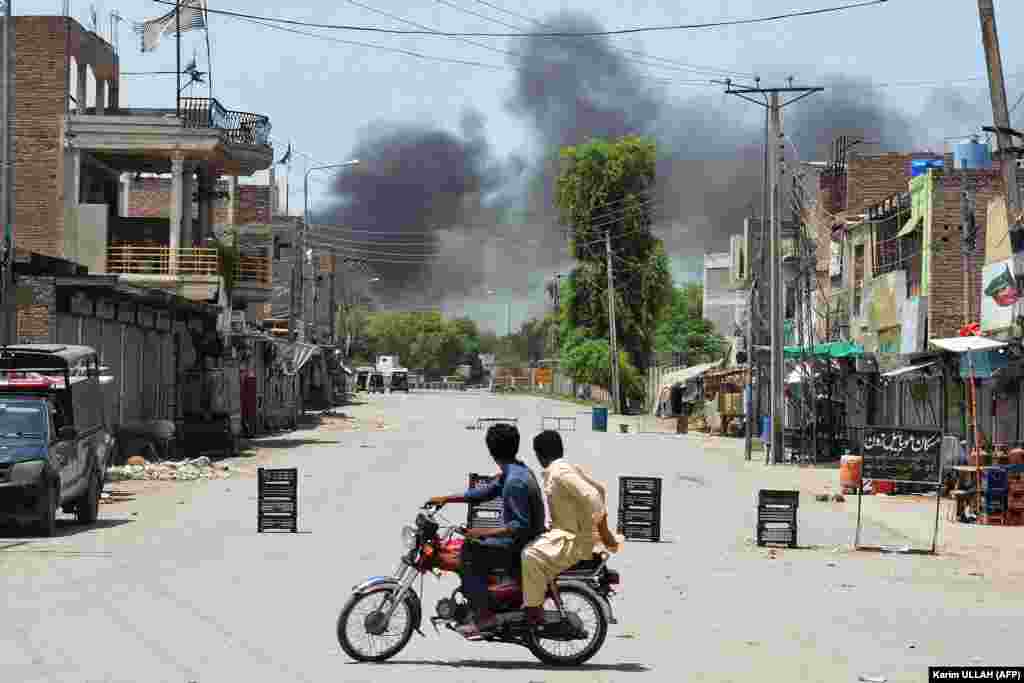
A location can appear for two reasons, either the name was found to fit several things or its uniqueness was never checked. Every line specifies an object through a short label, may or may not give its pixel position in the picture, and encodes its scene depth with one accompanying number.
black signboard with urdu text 26.27
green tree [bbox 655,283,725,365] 125.66
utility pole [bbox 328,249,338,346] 109.38
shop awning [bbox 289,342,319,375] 68.94
